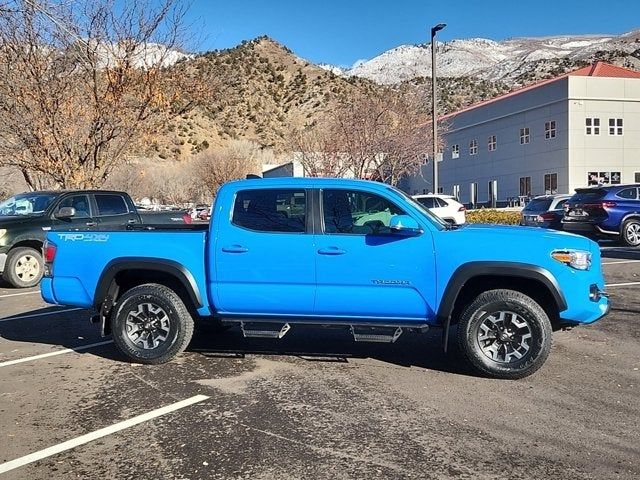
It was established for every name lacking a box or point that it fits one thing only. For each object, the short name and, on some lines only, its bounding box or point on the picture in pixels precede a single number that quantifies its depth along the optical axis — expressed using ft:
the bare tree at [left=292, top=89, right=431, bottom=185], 95.86
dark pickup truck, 37.63
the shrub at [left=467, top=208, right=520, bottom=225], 83.10
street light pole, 77.73
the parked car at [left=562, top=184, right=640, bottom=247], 54.44
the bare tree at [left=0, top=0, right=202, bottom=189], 57.98
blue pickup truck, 18.20
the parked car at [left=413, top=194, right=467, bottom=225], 71.67
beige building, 132.16
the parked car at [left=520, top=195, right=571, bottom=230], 65.82
